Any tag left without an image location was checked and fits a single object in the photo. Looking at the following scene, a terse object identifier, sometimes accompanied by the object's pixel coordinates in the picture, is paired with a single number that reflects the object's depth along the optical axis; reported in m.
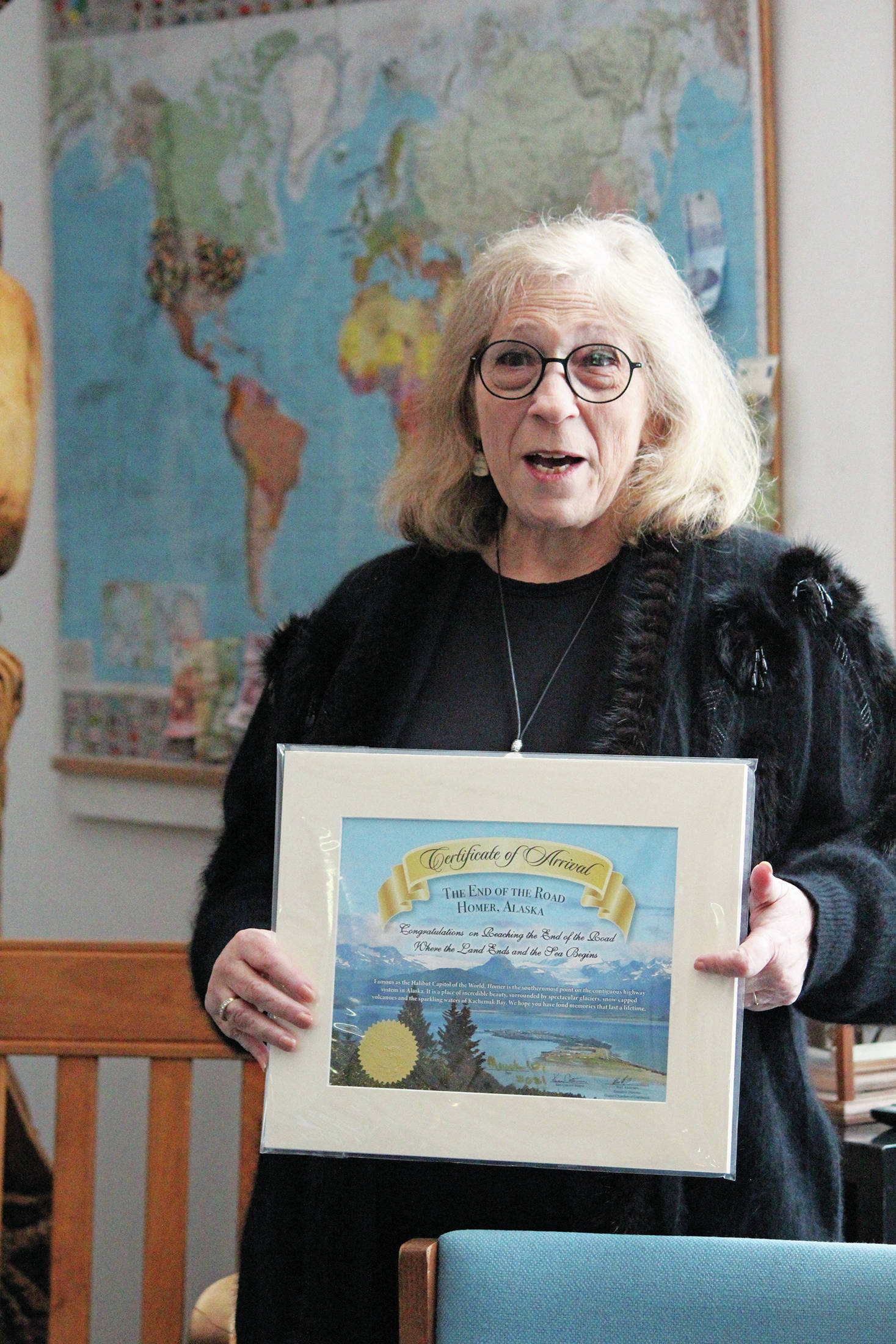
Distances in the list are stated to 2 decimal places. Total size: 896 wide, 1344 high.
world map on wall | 3.37
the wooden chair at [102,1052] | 2.67
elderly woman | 2.20
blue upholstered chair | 1.98
